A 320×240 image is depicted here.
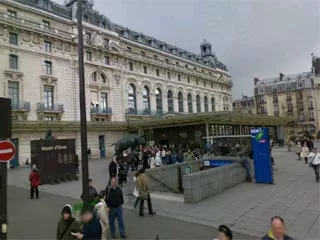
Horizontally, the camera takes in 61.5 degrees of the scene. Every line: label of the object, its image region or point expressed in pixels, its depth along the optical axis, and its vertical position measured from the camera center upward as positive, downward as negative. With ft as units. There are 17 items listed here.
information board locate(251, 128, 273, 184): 41.14 -3.28
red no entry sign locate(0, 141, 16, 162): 18.24 -0.23
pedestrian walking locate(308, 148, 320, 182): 39.78 -4.86
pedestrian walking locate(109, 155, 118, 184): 44.50 -4.31
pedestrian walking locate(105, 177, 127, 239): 22.25 -5.27
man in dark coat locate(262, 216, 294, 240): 12.07 -4.37
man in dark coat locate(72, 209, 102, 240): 15.96 -5.05
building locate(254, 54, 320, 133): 238.07 +33.68
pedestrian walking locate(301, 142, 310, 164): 61.55 -4.70
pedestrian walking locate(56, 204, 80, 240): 15.87 -4.88
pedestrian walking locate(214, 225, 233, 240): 12.05 -4.39
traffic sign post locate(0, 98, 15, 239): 17.40 -0.36
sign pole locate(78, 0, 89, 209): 19.11 +1.66
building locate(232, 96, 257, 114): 294.09 +34.84
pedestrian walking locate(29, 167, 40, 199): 38.63 -5.02
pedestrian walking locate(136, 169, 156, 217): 27.99 -5.21
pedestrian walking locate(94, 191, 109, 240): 19.52 -5.17
